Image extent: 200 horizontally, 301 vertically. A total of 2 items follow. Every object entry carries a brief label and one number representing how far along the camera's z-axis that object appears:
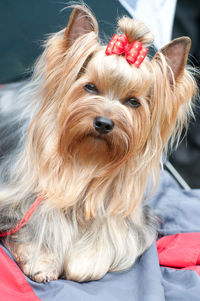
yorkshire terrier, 0.75
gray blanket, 0.77
